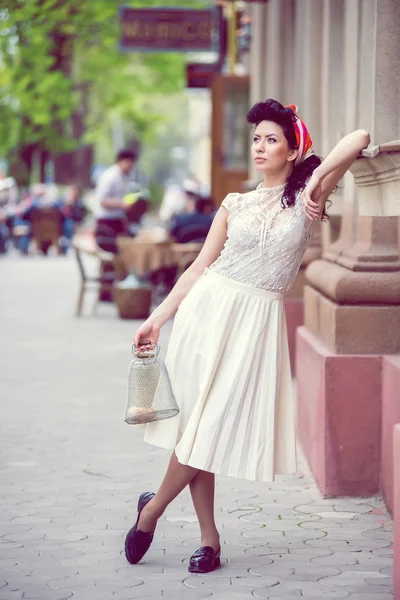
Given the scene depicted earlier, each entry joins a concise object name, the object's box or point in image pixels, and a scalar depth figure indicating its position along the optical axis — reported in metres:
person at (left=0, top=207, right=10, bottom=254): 32.47
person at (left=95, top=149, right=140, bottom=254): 17.34
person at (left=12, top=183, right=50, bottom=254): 33.62
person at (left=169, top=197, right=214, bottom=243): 16.80
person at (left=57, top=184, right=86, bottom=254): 35.78
